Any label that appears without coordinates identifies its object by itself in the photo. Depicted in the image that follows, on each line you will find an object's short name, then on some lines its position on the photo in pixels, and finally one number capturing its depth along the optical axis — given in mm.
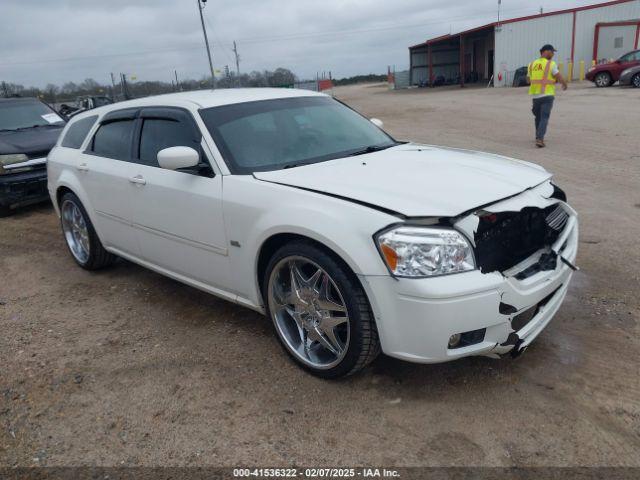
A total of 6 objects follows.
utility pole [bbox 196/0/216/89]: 23844
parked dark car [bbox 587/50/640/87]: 22781
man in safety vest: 10180
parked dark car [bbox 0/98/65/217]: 7969
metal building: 28656
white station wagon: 2652
